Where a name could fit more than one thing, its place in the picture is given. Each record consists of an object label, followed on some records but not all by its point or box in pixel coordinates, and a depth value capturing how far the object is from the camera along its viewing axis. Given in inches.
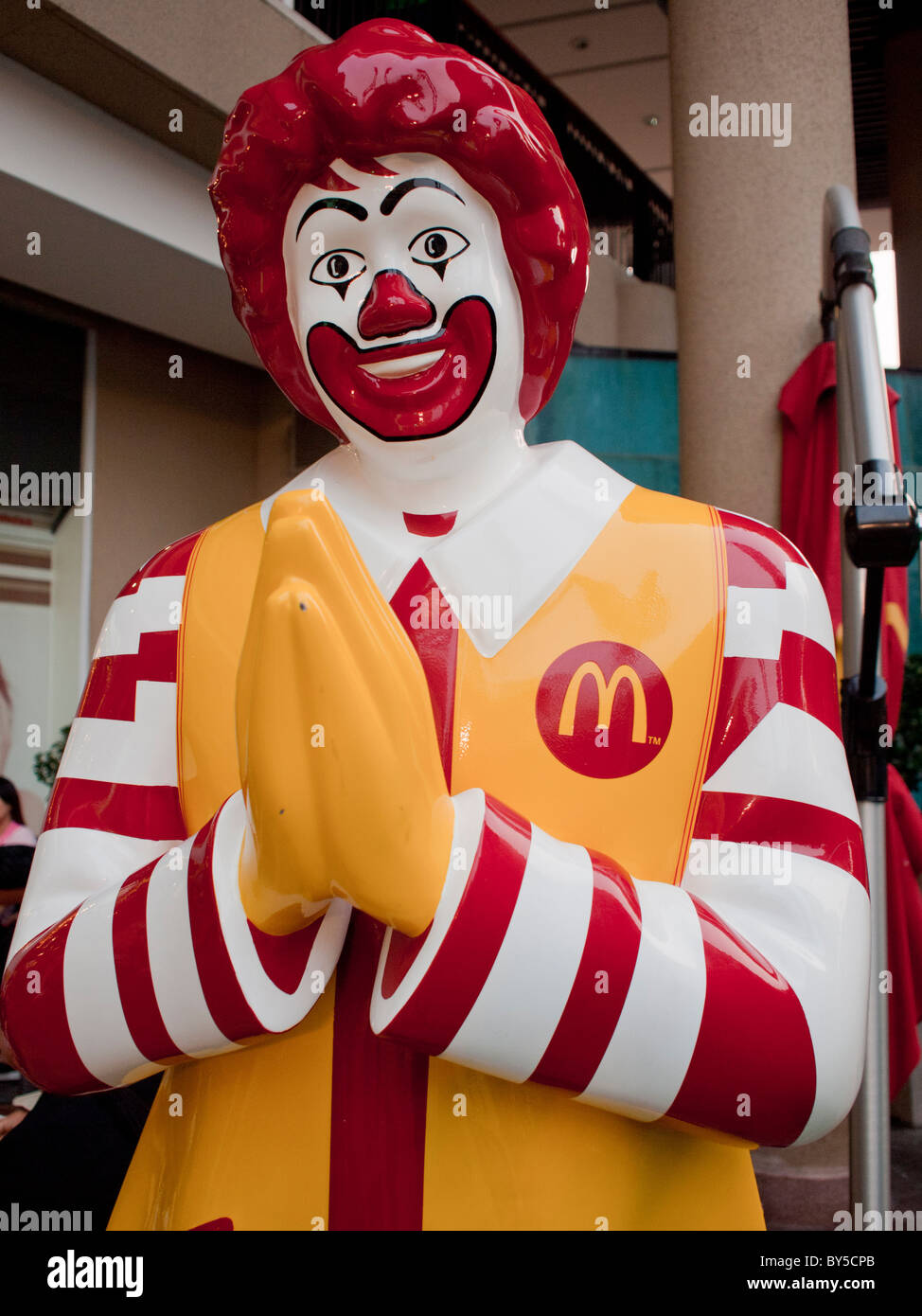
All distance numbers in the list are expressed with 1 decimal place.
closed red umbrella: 78.0
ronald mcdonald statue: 36.6
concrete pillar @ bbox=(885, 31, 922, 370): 261.6
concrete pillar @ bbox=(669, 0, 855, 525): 125.0
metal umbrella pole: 55.3
